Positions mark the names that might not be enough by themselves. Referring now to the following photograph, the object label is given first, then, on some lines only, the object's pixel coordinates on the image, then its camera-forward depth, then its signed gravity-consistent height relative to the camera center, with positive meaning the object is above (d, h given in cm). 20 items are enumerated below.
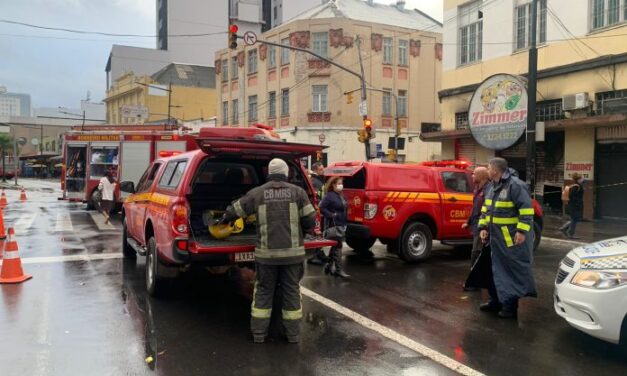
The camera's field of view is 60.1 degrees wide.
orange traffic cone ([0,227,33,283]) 756 -138
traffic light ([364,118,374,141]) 2042 +160
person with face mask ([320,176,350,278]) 820 -65
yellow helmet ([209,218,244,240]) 642 -72
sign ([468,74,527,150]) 1748 +200
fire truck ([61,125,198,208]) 1780 +60
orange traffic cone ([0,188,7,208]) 2056 -132
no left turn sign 1809 +445
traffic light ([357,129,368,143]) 2078 +130
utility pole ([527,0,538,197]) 1361 +155
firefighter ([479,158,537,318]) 586 -74
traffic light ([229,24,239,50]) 1716 +434
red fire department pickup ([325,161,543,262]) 916 -60
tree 7876 +404
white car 462 -107
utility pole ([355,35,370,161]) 2112 +203
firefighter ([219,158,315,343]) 516 -71
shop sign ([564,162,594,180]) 1702 +6
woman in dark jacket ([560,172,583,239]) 1290 -76
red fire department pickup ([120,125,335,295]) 603 -39
